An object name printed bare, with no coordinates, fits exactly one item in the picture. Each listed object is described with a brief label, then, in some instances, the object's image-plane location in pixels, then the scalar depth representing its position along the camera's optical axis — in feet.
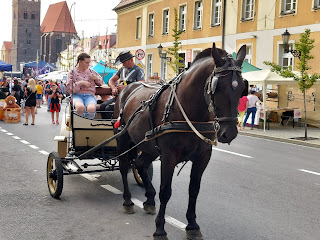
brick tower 446.60
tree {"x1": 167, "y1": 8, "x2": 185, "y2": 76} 95.45
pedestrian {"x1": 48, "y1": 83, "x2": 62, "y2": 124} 66.13
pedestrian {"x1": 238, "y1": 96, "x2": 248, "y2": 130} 65.67
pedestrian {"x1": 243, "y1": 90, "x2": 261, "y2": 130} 67.01
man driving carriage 24.86
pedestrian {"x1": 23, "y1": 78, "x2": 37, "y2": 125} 65.46
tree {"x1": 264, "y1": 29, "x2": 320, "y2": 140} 54.75
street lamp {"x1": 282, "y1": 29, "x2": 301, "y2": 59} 75.26
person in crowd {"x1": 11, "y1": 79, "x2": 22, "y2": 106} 84.84
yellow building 77.25
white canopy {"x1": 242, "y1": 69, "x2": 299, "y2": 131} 64.69
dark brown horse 14.14
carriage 23.21
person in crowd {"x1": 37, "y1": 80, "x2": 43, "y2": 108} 96.87
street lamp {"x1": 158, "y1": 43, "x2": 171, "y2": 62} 104.91
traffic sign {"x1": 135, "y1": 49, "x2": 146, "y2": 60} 77.01
